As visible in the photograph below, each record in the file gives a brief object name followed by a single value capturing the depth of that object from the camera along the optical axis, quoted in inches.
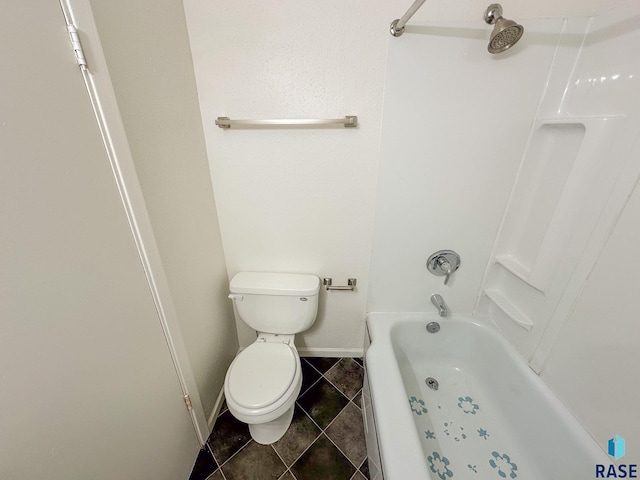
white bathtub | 34.8
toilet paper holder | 56.3
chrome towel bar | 41.3
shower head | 30.5
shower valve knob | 51.8
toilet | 41.8
